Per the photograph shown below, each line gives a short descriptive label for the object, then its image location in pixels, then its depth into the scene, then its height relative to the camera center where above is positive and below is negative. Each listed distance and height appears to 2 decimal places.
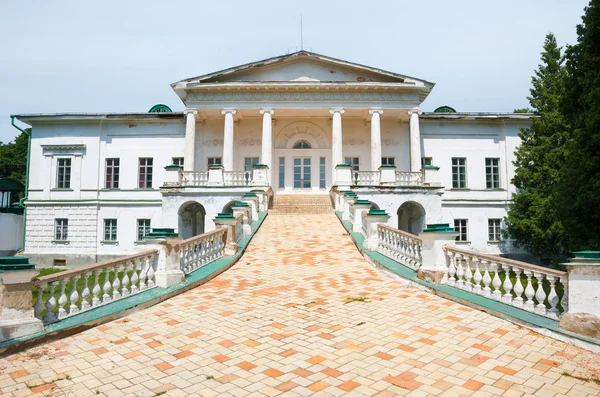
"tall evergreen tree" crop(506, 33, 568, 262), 19.11 +2.40
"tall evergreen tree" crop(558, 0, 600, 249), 11.42 +2.25
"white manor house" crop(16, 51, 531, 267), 22.56 +4.19
